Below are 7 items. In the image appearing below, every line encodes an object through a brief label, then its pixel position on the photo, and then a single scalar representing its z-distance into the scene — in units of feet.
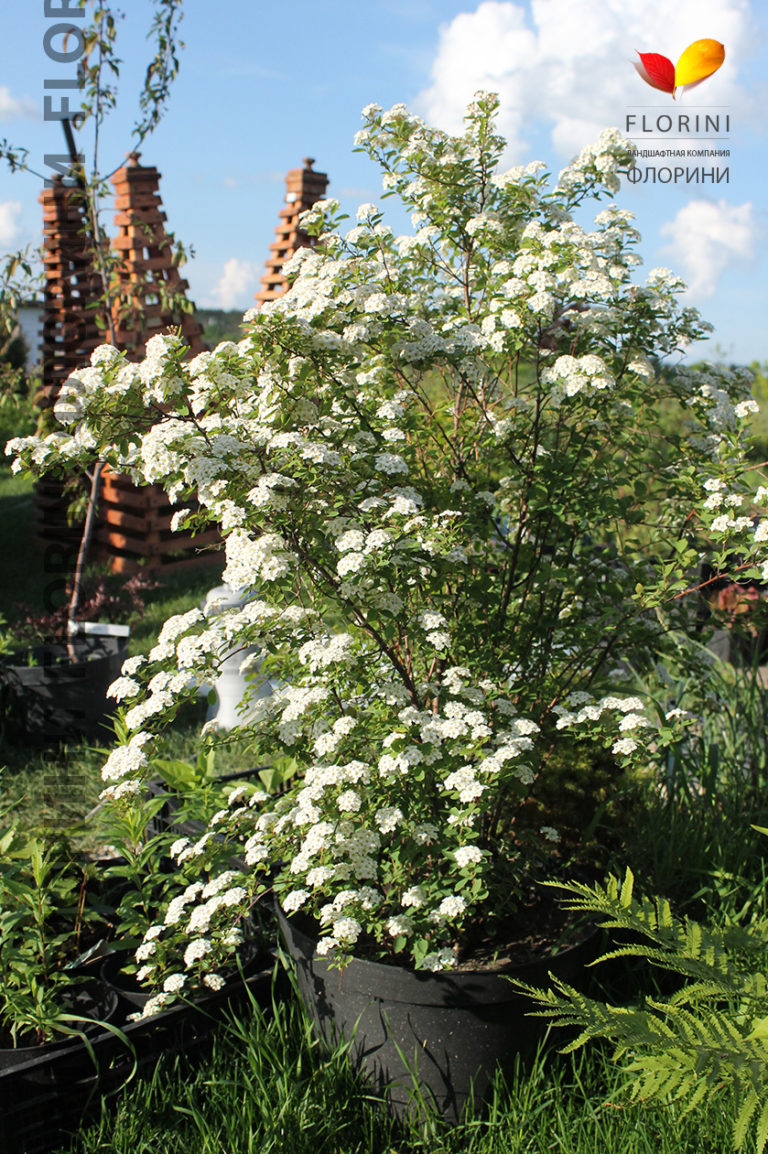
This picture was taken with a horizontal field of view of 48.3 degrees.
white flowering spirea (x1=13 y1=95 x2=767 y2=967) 6.27
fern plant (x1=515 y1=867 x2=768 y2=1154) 4.31
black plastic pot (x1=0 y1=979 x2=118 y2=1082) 6.41
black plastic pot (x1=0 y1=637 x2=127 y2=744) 13.70
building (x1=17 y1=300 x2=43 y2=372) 83.45
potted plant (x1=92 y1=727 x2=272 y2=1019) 6.80
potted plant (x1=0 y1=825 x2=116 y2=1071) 6.77
